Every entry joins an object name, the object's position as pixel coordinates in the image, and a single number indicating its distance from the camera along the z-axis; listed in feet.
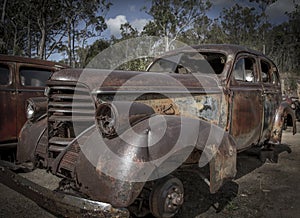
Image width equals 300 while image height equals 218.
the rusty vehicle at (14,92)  15.72
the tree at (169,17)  82.94
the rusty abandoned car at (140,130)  6.98
